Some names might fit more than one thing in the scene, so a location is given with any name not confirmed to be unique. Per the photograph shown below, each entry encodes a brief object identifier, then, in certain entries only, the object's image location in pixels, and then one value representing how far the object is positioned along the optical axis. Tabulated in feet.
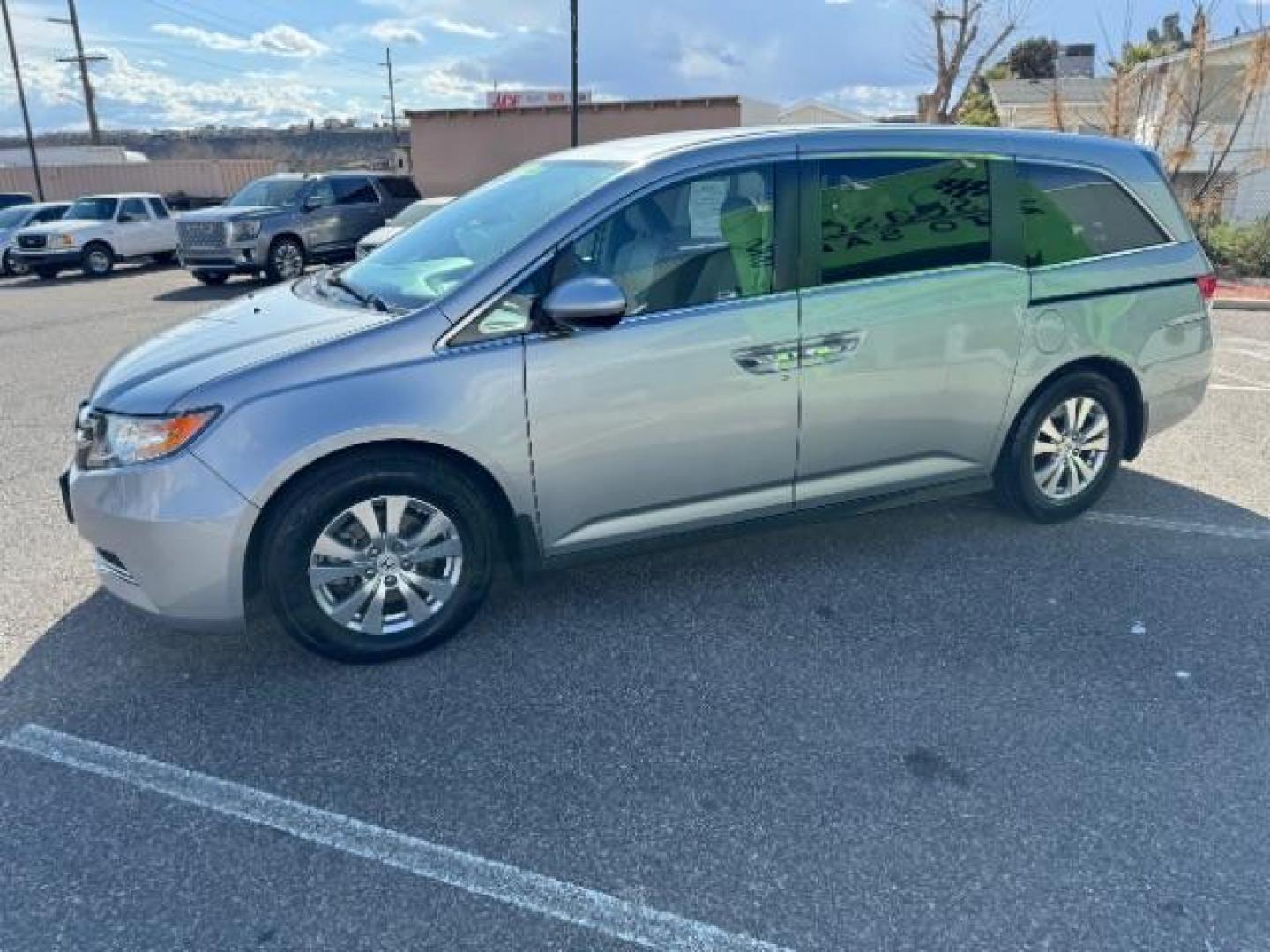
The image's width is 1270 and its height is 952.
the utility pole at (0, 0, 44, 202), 102.37
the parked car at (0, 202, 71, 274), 64.39
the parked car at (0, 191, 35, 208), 81.71
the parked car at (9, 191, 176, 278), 59.62
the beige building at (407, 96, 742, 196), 78.28
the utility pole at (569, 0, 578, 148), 66.33
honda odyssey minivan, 10.03
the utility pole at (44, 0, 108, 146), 121.49
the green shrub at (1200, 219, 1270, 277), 46.47
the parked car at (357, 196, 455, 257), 37.91
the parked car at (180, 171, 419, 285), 47.96
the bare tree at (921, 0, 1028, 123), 62.23
